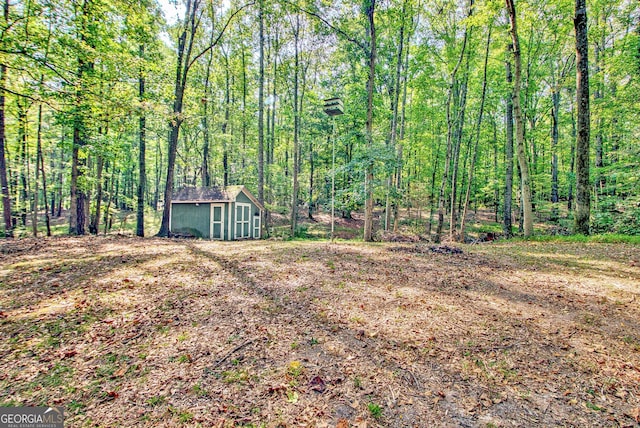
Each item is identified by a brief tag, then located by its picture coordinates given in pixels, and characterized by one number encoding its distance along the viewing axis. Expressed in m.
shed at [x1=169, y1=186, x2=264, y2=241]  14.65
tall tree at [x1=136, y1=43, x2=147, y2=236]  12.02
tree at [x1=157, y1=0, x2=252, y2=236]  11.34
